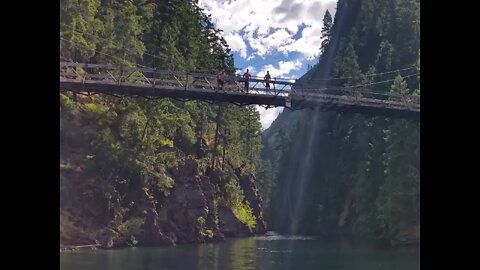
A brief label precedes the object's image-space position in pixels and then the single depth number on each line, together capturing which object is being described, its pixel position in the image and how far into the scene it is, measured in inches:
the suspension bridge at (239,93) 968.3
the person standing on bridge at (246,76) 1042.9
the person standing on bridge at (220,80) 1022.3
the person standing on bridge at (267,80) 1055.2
